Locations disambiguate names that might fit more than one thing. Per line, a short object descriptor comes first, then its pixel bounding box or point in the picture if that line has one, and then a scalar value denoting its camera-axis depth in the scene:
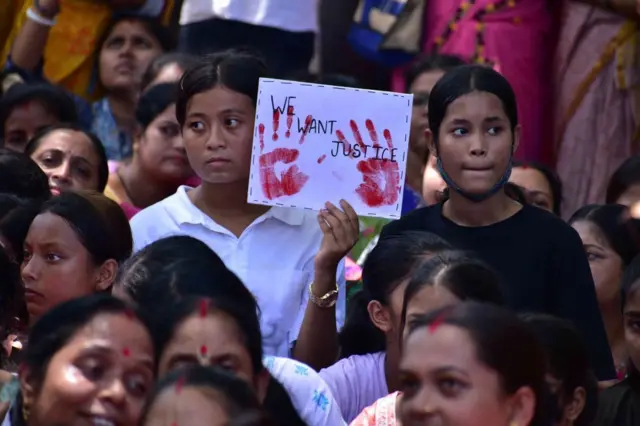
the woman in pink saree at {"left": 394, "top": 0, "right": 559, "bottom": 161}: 13.20
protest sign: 9.49
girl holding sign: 9.56
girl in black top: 9.05
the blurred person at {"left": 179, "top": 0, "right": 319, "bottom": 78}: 13.34
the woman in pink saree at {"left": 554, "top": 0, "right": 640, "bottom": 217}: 12.98
